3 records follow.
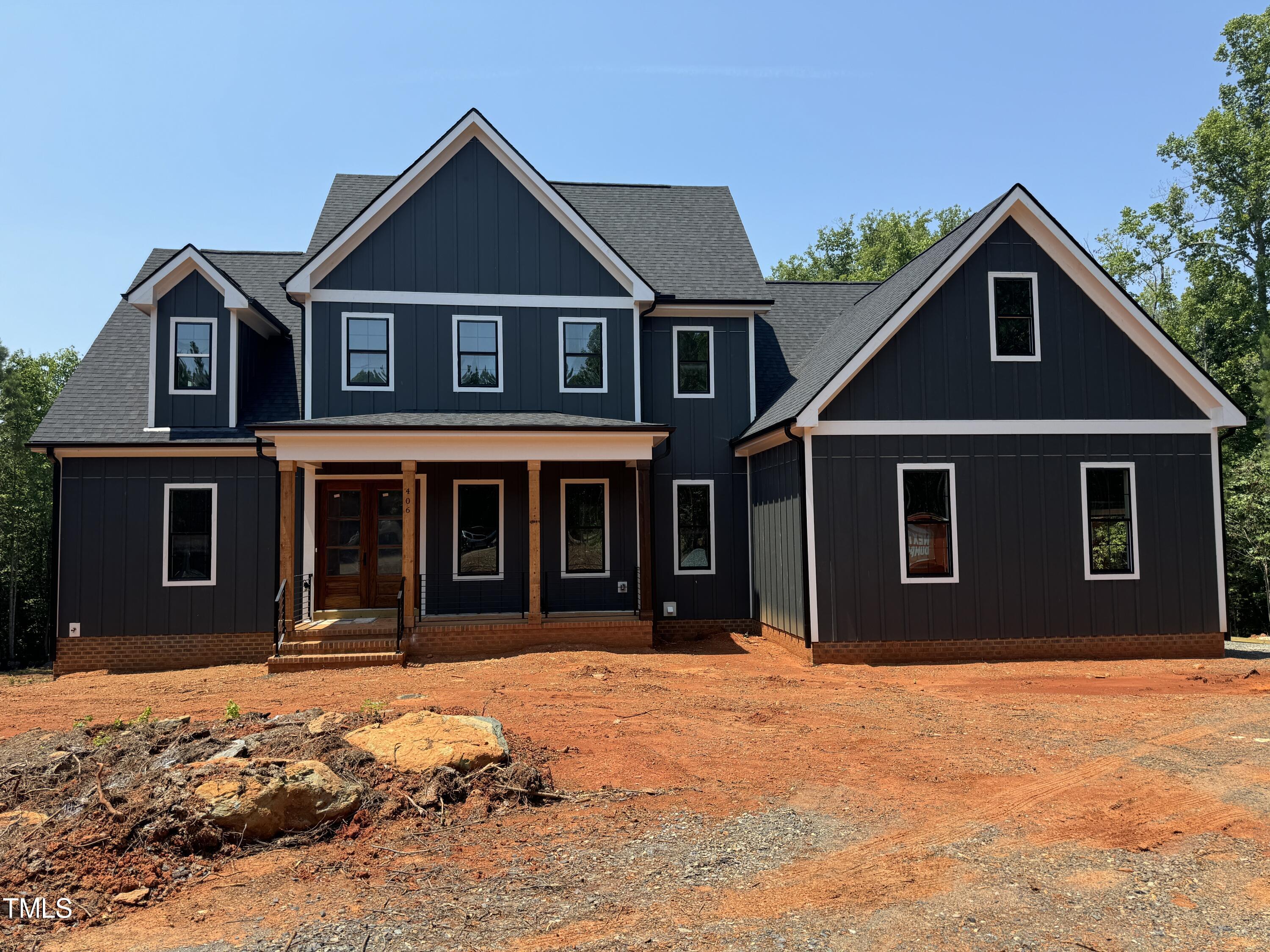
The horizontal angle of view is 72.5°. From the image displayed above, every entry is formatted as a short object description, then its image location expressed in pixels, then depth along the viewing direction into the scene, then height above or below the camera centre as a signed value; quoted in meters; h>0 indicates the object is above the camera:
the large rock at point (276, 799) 5.69 -1.76
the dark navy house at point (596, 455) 13.60 +1.30
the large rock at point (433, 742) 6.88 -1.70
